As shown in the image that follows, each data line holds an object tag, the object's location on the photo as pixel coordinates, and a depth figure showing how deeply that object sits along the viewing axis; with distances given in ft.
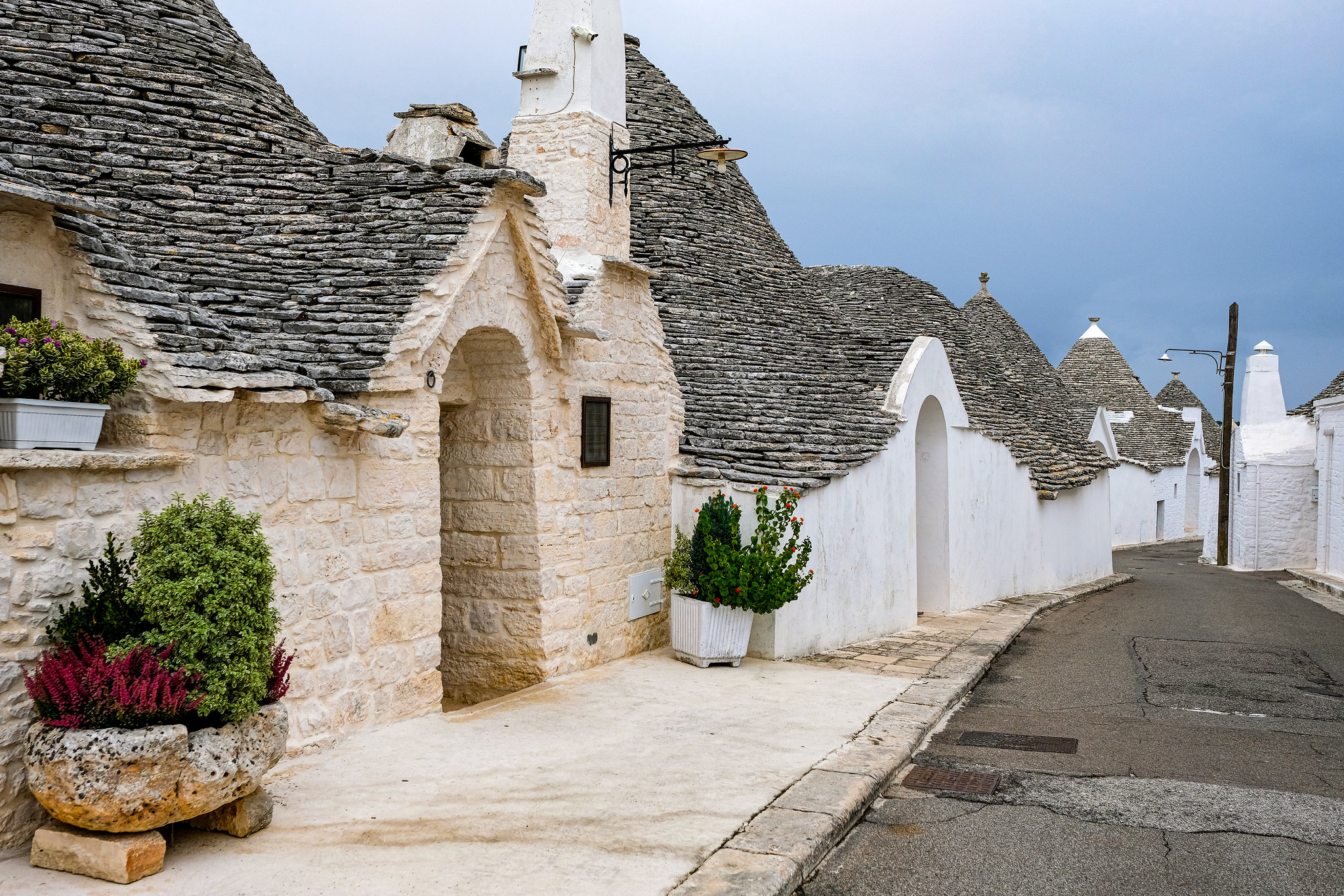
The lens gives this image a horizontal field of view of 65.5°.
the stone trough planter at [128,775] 12.31
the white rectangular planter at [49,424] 13.20
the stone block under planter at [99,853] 12.66
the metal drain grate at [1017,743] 22.89
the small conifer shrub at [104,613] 13.62
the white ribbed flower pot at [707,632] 28.27
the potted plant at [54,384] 13.26
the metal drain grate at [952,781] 19.69
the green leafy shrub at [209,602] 13.38
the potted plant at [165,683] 12.44
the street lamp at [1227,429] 84.28
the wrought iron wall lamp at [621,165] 31.12
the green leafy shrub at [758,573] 28.17
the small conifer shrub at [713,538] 28.53
